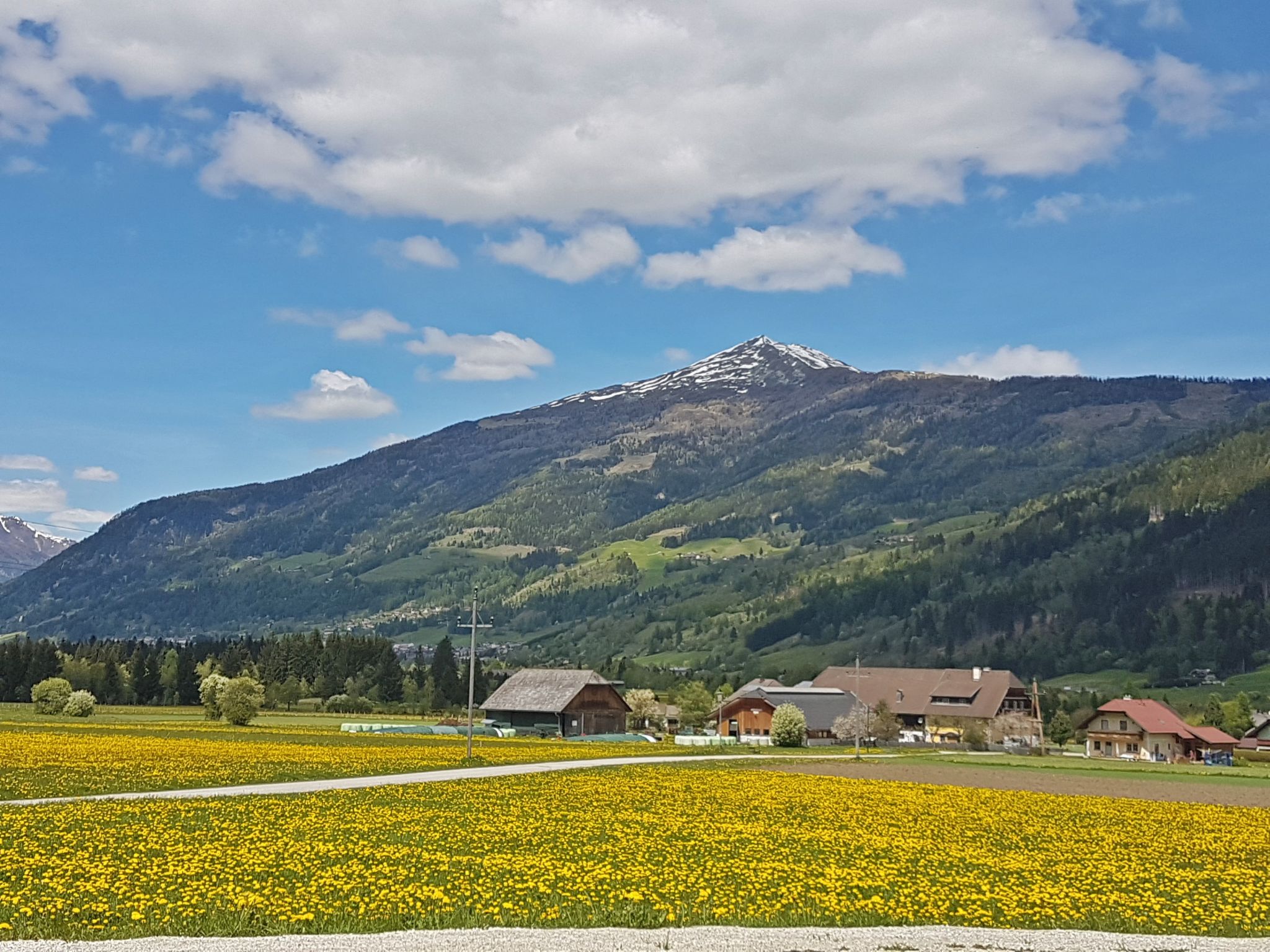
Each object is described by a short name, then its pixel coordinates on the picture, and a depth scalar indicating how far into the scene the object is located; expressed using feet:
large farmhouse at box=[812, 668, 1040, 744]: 533.14
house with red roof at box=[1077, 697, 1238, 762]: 472.03
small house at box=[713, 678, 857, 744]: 503.20
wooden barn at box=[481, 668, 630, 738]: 449.48
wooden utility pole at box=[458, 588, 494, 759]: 229.25
